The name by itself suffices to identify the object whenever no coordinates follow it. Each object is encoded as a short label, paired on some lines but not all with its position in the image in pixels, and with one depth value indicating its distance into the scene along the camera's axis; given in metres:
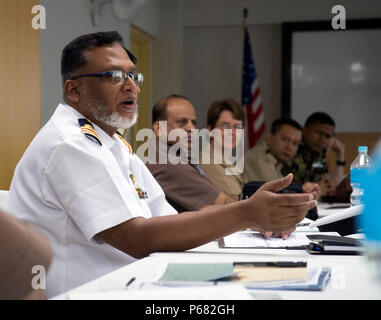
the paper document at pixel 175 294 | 0.79
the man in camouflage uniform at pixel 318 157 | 4.00
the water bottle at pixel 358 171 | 2.35
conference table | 0.81
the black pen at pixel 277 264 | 1.03
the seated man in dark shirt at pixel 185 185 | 2.38
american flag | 5.72
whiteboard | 5.66
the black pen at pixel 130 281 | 0.94
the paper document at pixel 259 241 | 1.45
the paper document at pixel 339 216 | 1.60
